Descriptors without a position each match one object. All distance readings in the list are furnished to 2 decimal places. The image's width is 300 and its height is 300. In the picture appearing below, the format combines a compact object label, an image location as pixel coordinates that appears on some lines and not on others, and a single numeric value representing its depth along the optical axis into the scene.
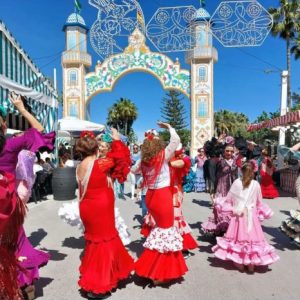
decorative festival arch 23.62
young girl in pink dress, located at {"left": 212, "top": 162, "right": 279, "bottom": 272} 4.38
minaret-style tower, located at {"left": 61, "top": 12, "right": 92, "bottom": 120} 23.98
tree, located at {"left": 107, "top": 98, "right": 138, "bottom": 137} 57.59
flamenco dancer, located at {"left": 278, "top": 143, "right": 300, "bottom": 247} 5.18
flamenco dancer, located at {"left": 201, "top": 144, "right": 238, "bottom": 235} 5.57
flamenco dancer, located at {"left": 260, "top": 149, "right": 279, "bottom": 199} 11.39
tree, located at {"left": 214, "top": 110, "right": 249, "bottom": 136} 68.38
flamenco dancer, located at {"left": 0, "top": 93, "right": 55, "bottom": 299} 3.30
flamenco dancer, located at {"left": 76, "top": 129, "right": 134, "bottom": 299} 3.66
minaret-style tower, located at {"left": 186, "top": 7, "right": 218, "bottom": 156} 23.17
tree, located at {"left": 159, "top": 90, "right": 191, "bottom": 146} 64.81
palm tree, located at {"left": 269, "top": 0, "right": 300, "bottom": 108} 22.27
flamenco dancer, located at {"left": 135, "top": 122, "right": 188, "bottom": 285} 3.93
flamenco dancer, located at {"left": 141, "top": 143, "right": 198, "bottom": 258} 4.92
